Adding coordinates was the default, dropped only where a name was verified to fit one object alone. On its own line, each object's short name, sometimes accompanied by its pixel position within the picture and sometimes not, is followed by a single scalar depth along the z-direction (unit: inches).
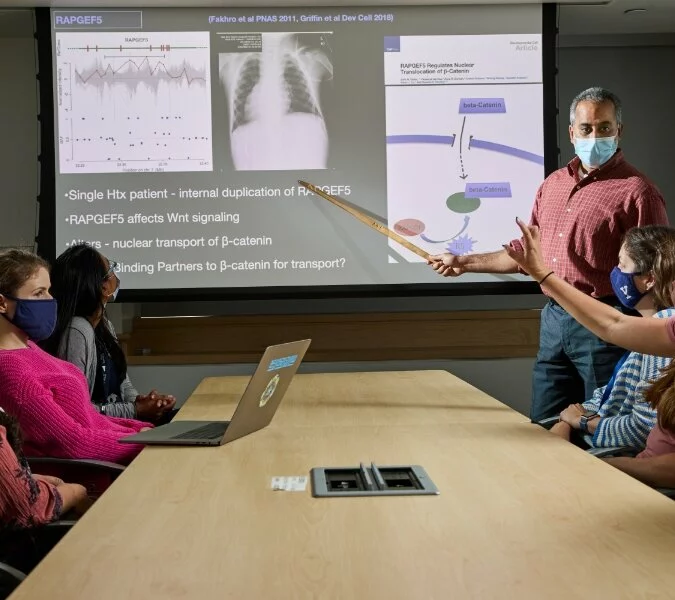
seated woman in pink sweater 93.5
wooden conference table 48.2
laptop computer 86.2
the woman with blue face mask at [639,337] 77.2
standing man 141.9
